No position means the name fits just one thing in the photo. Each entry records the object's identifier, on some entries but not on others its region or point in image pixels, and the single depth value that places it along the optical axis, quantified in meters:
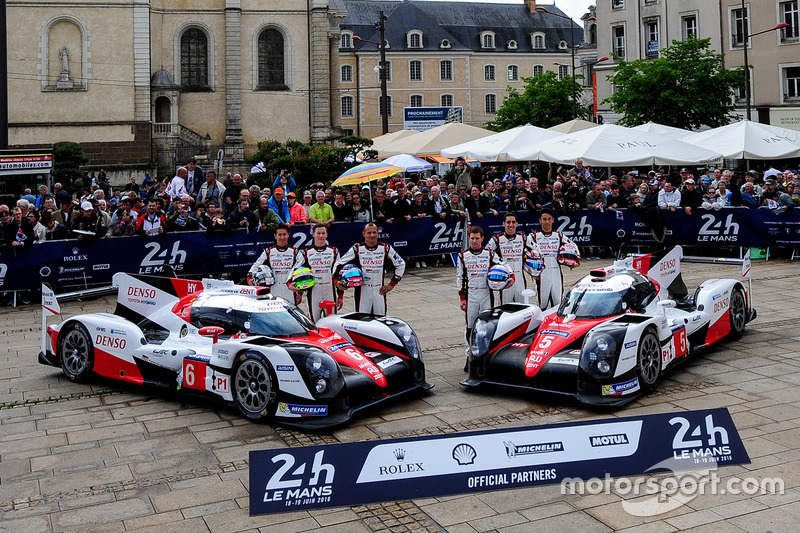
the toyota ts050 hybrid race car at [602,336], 10.20
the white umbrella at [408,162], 24.64
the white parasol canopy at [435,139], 28.23
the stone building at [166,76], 48.16
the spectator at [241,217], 19.94
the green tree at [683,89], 43.34
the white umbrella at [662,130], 25.06
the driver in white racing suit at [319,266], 13.78
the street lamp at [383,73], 42.16
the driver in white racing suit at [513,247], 13.89
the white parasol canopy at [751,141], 23.86
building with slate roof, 85.62
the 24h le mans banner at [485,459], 7.11
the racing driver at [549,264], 14.23
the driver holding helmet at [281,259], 13.92
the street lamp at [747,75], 40.21
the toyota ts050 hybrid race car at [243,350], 9.84
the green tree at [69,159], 40.00
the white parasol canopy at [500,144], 25.67
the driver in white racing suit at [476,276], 13.05
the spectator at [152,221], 19.30
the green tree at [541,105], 64.56
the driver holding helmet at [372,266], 13.27
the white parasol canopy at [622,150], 22.47
